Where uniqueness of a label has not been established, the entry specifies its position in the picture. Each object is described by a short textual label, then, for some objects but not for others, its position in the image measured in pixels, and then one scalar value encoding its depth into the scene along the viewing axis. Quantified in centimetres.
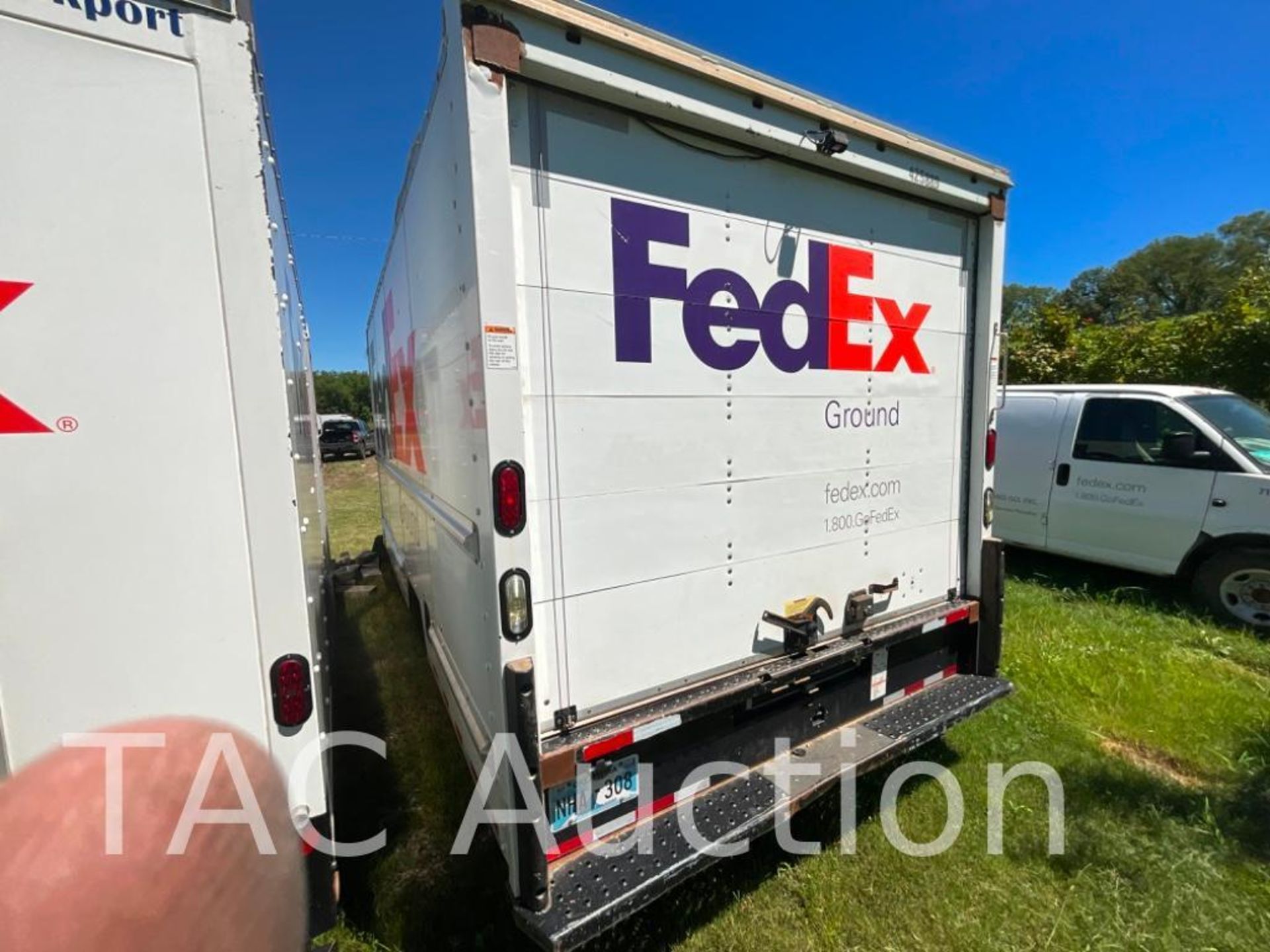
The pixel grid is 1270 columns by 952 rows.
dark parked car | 2436
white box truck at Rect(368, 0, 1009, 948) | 188
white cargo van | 510
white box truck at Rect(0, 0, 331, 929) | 131
